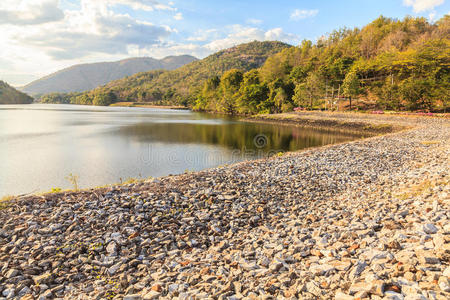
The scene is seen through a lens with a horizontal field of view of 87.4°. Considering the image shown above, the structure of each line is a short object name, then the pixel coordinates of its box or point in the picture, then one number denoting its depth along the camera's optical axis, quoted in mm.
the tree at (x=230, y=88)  92188
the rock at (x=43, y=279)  4836
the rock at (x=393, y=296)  3314
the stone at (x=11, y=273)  4917
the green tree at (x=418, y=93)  47781
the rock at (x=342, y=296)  3510
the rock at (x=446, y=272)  3548
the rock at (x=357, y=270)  4020
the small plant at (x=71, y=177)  15411
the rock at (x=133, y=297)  4293
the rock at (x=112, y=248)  5735
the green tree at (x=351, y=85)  59750
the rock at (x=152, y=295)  4258
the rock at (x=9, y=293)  4492
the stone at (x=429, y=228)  4996
